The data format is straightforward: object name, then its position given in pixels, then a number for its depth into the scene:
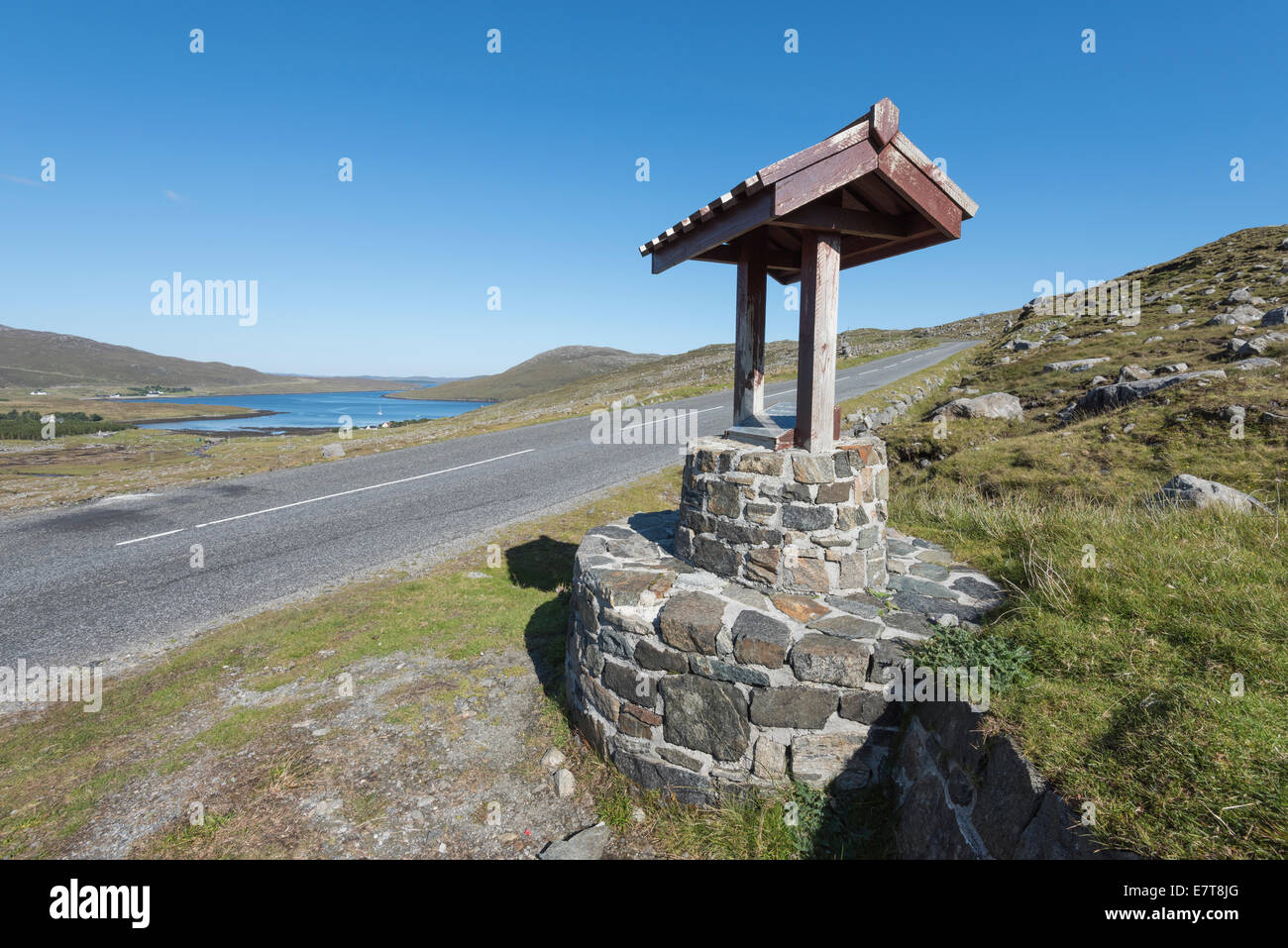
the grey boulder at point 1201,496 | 6.13
